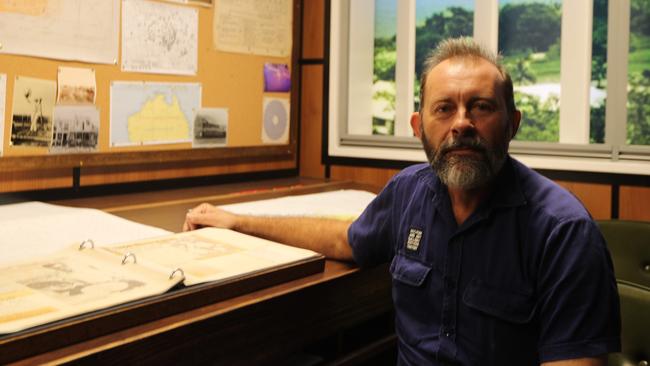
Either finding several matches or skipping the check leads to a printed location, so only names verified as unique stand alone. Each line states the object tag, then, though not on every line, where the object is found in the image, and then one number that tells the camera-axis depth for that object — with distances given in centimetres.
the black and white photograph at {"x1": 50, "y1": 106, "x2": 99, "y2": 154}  185
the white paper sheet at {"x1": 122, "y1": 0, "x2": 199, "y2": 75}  201
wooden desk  91
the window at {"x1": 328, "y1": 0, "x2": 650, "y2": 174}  207
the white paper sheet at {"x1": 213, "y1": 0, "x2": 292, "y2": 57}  233
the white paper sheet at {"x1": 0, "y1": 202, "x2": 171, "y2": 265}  127
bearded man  103
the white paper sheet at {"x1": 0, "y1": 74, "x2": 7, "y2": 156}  172
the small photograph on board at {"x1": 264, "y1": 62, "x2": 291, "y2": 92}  255
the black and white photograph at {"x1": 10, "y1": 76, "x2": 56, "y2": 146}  175
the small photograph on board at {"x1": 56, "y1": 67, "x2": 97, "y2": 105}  184
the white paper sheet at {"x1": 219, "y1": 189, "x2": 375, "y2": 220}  173
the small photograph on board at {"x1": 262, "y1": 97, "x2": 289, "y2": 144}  257
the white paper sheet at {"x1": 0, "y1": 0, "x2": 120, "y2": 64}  171
